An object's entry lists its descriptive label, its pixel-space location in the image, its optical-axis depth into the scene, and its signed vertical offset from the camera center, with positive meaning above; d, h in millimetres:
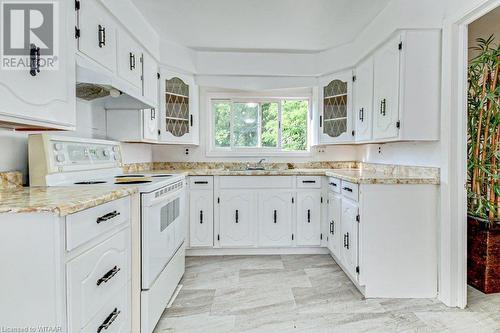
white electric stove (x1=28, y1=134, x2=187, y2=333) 1611 -154
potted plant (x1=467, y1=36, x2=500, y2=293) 2191 -26
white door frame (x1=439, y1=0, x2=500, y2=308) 2045 +5
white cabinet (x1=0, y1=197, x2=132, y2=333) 950 -374
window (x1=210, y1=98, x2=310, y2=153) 3873 +525
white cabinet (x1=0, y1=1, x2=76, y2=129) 1062 +312
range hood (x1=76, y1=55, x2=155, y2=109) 1660 +506
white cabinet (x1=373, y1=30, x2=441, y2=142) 2188 +603
